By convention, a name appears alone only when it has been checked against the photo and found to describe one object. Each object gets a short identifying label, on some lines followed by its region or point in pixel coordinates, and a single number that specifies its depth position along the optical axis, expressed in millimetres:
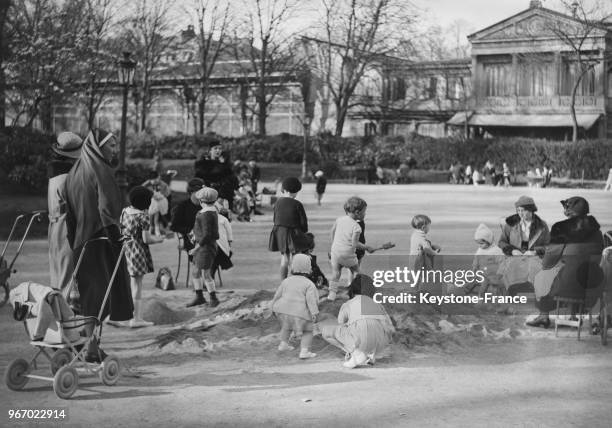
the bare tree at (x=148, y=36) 43219
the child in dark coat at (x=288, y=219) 10391
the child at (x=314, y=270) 9180
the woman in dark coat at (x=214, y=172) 13359
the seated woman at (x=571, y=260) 8023
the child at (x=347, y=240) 9500
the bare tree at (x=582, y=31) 48031
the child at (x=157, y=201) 17750
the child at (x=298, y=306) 7430
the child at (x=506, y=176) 41566
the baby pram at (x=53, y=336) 6016
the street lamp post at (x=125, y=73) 21500
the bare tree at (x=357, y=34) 49562
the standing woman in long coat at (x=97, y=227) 6750
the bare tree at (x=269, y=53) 47906
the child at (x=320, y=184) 25609
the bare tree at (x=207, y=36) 47125
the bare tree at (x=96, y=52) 29062
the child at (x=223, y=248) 10188
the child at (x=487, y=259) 9086
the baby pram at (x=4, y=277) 9417
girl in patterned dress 8891
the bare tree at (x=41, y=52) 23328
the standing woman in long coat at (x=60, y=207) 7141
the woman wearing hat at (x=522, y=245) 9037
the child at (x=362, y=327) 7035
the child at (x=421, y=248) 8875
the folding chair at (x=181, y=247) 11219
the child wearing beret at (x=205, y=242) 9680
